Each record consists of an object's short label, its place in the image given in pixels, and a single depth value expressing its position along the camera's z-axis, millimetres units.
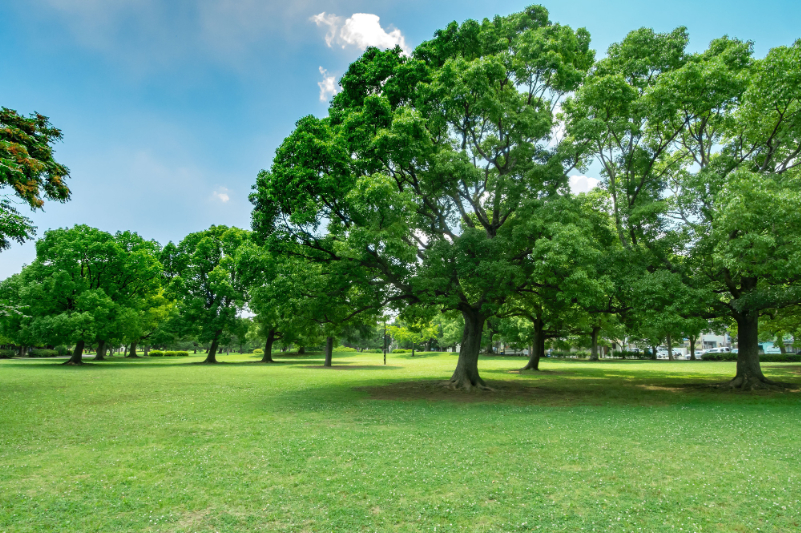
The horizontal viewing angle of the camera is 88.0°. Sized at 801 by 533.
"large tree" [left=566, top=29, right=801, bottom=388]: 13641
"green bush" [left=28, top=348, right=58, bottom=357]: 53481
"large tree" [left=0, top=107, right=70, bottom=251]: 9297
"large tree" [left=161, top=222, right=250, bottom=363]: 41156
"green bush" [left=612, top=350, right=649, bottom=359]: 62109
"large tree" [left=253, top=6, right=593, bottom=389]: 14547
